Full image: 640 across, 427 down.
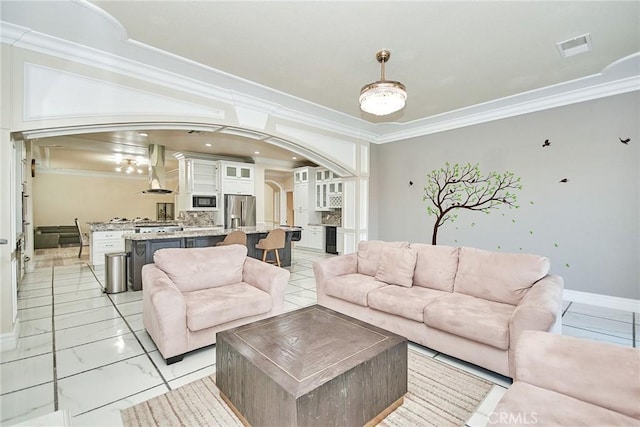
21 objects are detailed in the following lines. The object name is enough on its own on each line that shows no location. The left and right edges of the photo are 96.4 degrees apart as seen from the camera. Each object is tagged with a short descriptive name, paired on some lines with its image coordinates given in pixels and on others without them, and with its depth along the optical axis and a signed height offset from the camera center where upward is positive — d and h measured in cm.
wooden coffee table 141 -85
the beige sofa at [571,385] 112 -75
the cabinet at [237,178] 785 +108
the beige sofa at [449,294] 209 -76
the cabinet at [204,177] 759 +106
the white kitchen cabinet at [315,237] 865 -66
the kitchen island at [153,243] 456 -45
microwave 757 +39
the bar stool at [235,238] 525 -40
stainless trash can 434 -85
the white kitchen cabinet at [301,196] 905 +63
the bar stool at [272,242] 574 -52
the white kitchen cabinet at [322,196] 866 +60
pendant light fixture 264 +112
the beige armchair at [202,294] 234 -75
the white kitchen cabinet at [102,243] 630 -59
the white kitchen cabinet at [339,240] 782 -68
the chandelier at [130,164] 852 +174
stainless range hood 683 +115
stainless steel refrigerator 793 +15
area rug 173 -124
